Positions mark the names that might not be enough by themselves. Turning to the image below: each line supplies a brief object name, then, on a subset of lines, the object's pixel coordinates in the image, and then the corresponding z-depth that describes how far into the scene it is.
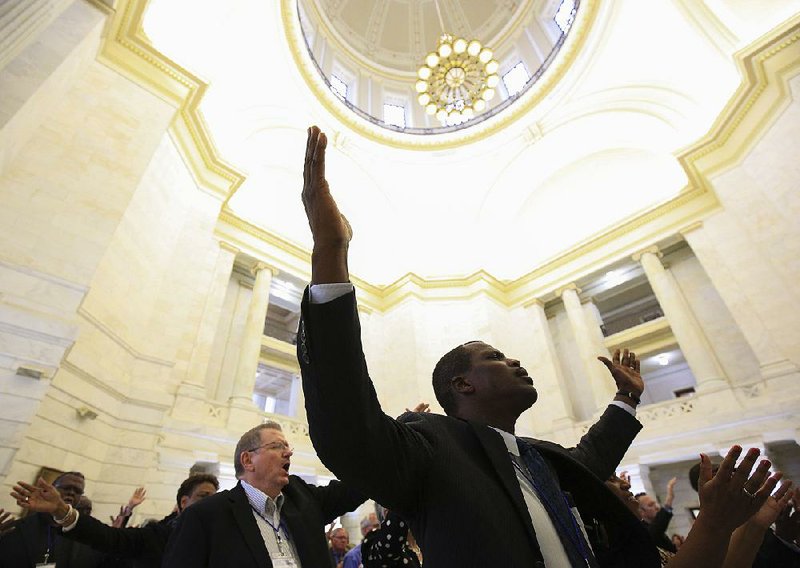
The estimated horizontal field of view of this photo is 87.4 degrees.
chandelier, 12.86
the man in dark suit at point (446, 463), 0.83
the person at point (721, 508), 0.95
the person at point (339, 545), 5.61
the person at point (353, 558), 3.55
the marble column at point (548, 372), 12.12
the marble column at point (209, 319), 8.91
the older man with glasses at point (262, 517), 1.79
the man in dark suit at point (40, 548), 2.79
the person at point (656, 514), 4.14
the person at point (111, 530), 2.22
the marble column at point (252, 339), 9.94
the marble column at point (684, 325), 10.07
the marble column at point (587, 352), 11.39
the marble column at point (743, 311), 8.61
